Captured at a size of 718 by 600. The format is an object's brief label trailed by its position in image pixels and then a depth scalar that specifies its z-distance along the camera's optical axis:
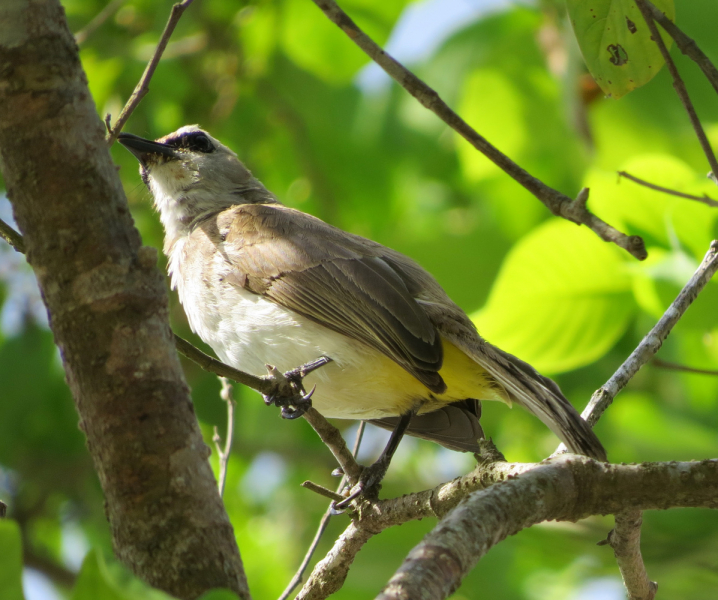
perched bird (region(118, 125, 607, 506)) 7.08
